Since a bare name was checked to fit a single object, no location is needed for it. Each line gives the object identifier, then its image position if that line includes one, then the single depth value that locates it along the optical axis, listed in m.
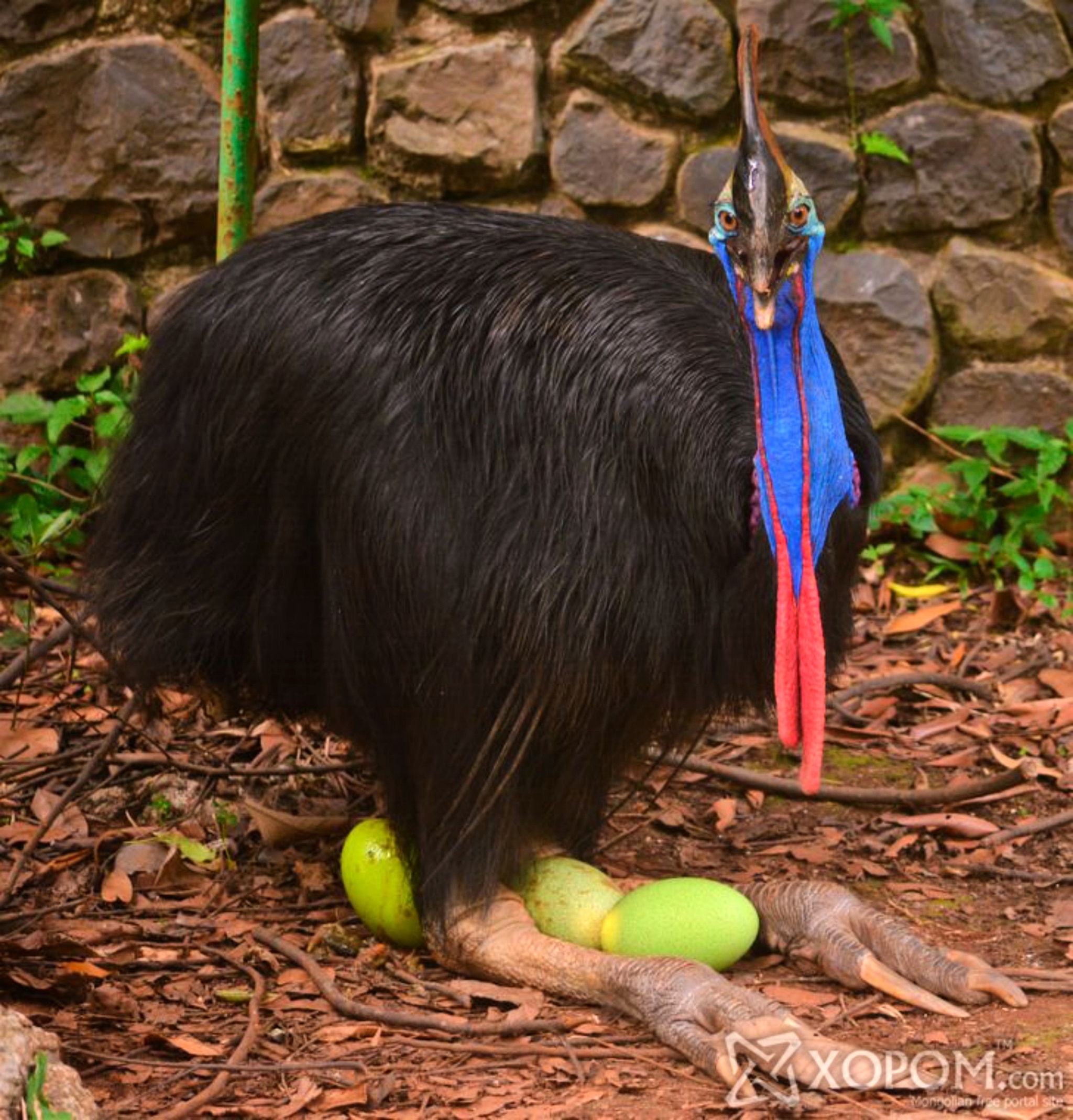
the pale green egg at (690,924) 5.15
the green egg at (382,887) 5.52
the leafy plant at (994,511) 8.34
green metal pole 6.10
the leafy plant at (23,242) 8.41
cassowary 4.91
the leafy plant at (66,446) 8.02
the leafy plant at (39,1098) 3.96
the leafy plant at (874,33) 8.11
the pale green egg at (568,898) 5.39
